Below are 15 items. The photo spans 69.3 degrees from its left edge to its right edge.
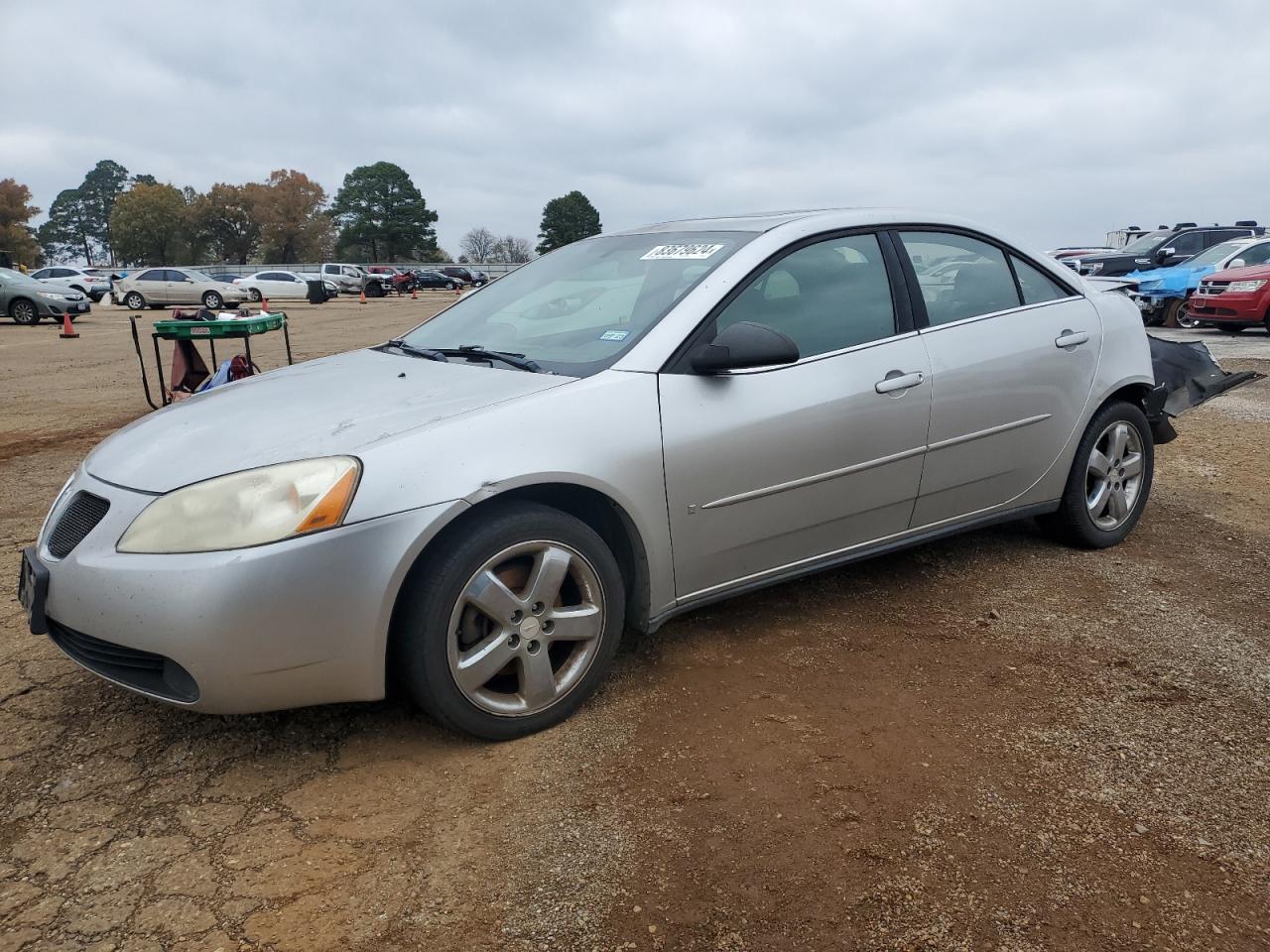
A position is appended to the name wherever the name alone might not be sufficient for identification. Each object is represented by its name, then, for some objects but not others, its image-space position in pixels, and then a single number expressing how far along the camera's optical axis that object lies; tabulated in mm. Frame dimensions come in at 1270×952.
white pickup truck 43906
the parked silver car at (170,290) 31984
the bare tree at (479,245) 104312
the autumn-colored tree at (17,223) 68875
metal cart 6961
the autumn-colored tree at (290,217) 84750
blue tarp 16125
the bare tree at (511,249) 102562
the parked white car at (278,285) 39250
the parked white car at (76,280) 37000
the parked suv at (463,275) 59009
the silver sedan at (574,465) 2352
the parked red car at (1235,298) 13812
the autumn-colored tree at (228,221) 83312
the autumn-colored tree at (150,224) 80250
